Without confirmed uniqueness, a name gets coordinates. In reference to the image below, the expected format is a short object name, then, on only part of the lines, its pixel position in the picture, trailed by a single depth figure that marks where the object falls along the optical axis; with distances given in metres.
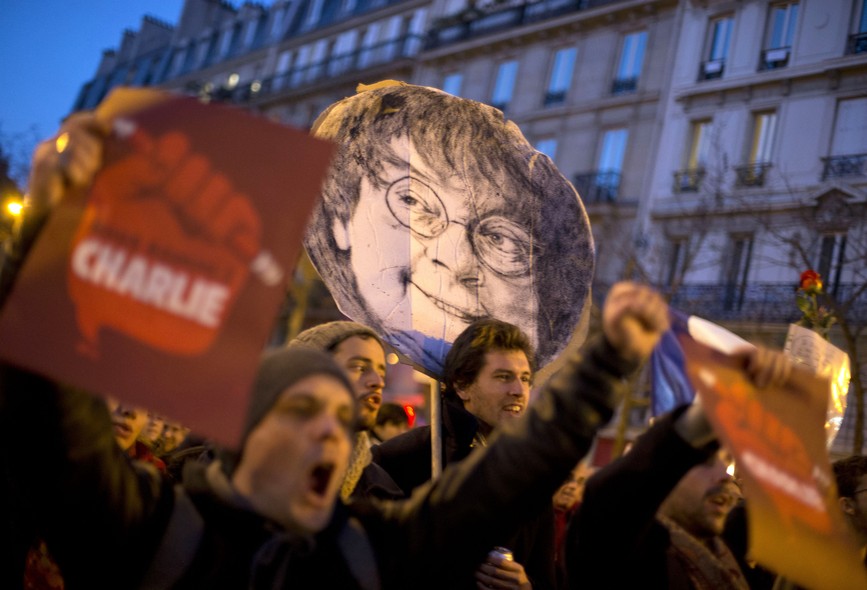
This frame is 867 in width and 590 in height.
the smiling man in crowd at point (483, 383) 3.00
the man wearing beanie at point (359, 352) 3.26
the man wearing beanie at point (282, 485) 1.63
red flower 4.17
